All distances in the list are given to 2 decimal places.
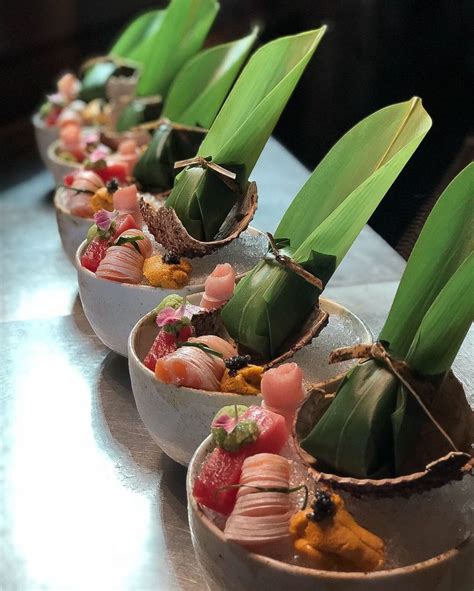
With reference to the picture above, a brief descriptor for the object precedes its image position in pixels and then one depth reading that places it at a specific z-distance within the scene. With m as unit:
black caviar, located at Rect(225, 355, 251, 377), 0.89
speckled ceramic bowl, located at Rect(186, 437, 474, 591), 0.64
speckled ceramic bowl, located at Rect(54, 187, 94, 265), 1.38
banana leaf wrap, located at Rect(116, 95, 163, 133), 1.67
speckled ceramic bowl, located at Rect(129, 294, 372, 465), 0.86
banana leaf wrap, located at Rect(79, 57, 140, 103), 1.94
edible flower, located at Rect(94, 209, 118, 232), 1.16
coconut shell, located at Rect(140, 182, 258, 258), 1.09
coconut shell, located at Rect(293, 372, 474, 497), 0.68
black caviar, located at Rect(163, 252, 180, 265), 1.10
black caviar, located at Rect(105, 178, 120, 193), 1.37
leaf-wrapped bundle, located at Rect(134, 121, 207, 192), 1.37
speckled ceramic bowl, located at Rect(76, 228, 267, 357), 1.09
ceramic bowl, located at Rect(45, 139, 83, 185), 1.68
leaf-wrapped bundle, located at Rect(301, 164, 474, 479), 0.72
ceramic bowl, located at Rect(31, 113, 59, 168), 1.94
